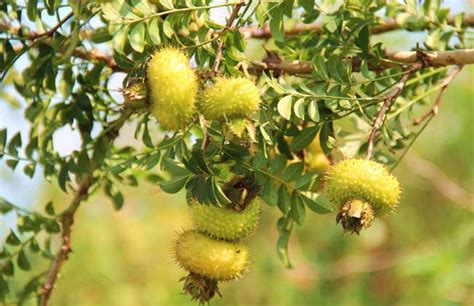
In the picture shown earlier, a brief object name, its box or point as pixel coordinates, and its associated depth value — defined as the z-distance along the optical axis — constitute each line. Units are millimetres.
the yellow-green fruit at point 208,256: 1090
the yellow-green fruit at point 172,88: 1063
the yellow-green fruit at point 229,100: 1062
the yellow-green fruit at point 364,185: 1094
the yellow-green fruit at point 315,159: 1177
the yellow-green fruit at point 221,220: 1093
